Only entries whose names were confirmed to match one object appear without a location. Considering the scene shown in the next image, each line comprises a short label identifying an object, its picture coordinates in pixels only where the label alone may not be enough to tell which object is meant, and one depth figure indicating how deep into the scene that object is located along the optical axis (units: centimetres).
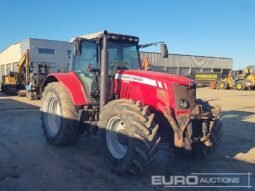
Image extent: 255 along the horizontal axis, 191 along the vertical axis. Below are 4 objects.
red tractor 342
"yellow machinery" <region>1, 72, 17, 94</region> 1653
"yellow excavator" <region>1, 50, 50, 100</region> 1381
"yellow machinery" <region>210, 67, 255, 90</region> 2230
